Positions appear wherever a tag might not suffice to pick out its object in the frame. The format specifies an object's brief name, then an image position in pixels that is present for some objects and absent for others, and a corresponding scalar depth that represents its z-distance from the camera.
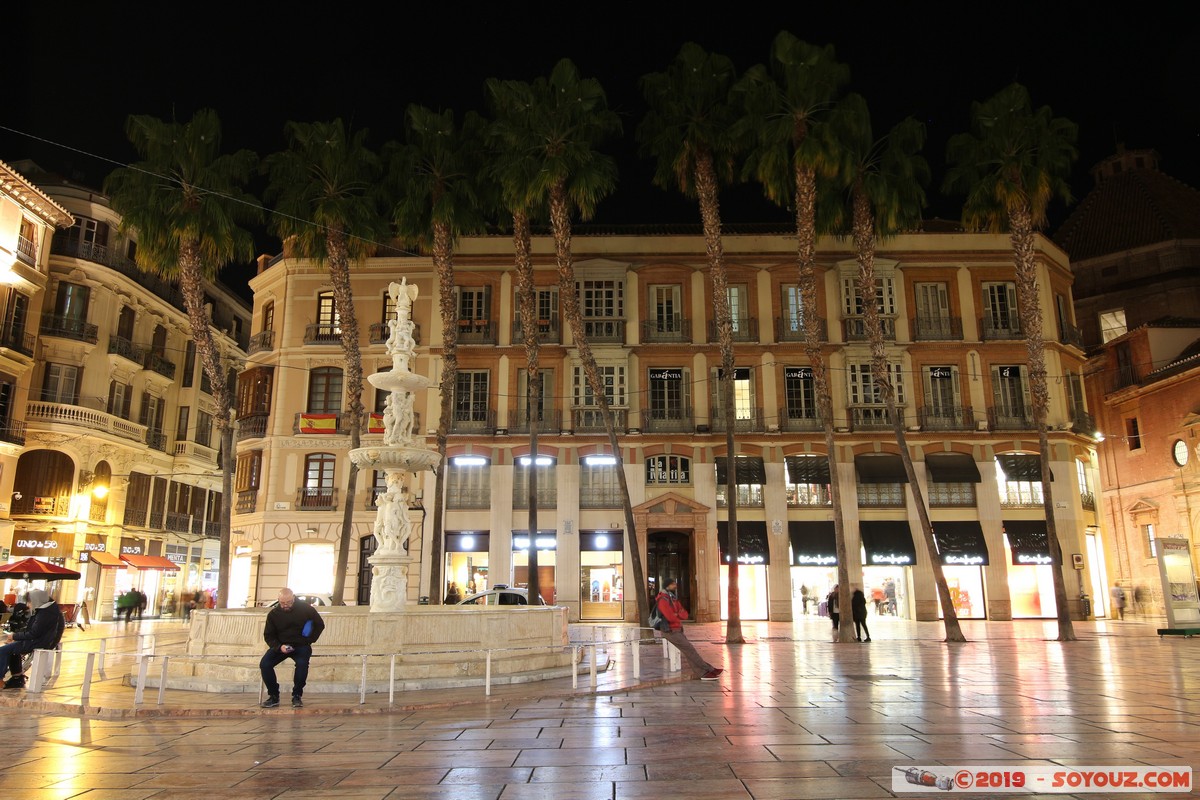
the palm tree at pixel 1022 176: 26.41
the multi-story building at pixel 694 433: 35.34
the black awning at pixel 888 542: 34.66
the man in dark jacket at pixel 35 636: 13.96
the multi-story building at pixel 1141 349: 38.75
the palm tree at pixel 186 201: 26.11
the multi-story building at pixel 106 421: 36.69
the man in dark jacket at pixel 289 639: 11.77
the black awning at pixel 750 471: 35.69
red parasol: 25.14
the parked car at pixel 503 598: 25.73
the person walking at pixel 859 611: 25.27
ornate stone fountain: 16.30
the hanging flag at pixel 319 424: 36.72
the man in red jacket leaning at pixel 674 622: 14.55
